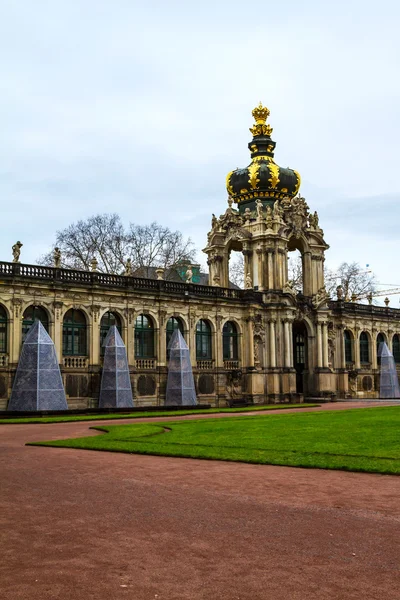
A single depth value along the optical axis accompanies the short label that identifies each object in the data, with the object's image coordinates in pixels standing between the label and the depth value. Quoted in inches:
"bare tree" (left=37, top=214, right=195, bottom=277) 2613.2
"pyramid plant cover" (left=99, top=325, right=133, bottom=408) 1624.0
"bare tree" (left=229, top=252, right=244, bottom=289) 3230.8
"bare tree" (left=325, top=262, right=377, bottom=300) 3225.9
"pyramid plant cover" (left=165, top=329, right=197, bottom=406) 1780.3
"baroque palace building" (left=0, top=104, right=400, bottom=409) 1646.2
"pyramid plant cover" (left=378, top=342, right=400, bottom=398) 2415.1
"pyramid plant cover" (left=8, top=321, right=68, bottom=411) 1478.8
